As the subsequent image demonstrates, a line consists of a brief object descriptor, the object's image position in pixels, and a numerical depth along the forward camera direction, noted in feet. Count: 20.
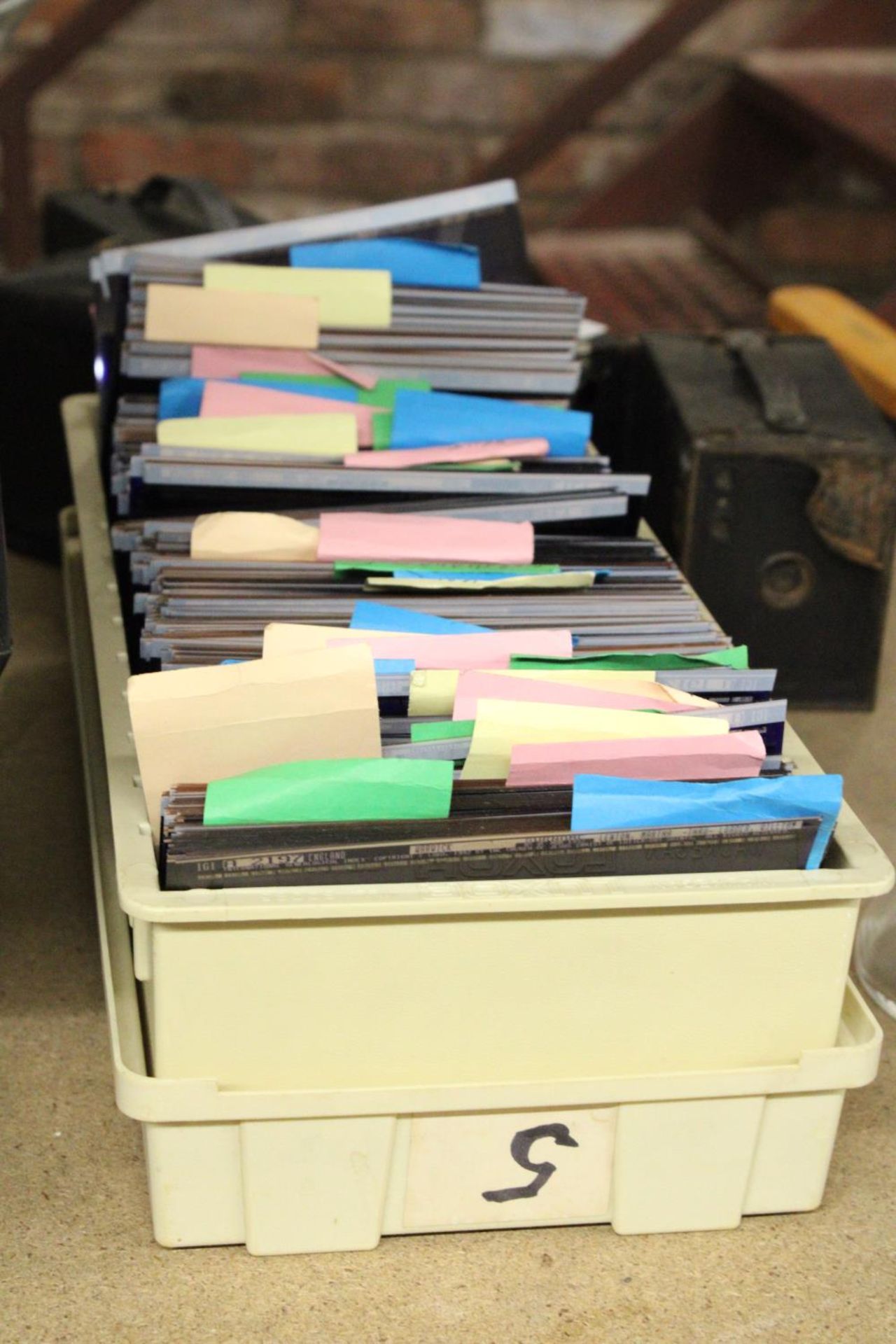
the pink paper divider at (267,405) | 2.58
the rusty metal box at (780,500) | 2.91
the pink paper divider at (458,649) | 2.23
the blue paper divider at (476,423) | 2.59
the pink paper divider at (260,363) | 2.66
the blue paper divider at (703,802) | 2.09
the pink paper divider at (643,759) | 2.12
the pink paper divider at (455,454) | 2.53
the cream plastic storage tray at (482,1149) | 2.12
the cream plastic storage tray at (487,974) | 2.06
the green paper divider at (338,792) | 2.07
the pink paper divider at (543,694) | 2.17
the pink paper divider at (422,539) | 2.41
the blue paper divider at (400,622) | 2.28
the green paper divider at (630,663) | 2.24
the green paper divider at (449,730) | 2.14
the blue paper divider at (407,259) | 2.75
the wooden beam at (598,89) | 4.35
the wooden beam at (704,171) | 4.89
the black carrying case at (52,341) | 3.33
